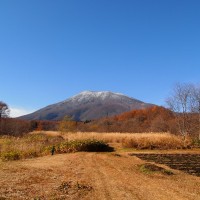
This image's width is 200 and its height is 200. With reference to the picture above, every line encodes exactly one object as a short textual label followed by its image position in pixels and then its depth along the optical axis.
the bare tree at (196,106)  26.25
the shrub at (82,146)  15.79
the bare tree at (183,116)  27.02
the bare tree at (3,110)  48.27
